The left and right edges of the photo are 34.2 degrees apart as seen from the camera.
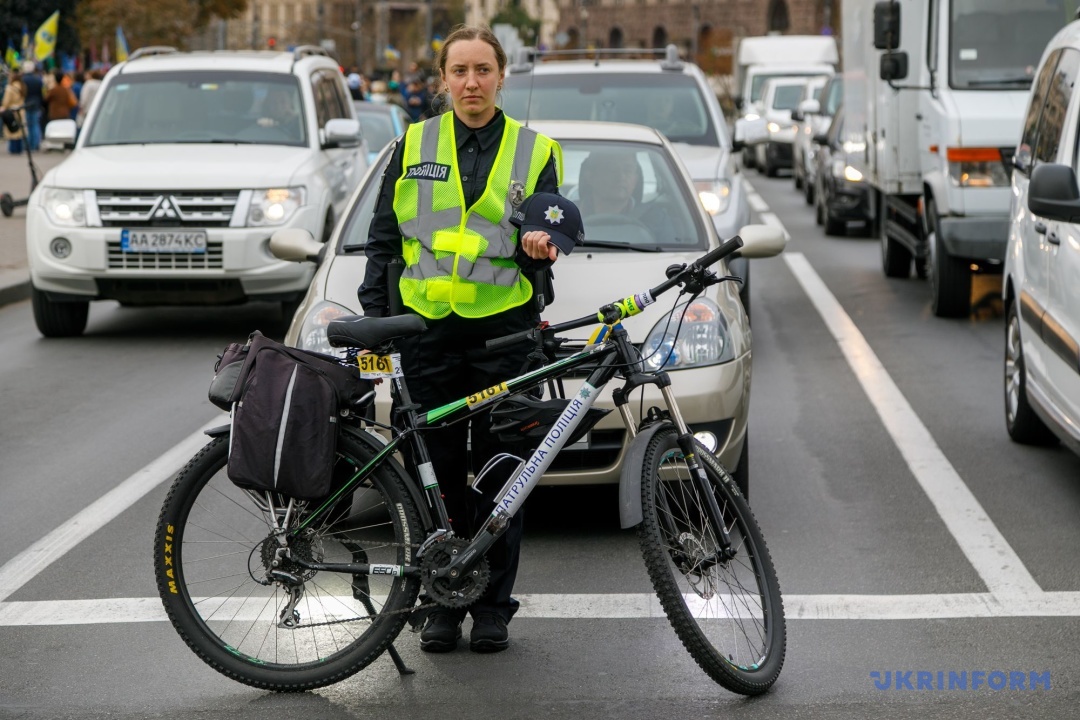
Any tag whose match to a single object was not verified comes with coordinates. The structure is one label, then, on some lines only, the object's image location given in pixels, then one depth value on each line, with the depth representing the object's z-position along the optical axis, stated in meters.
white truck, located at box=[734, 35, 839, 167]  38.00
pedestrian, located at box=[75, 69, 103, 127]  28.78
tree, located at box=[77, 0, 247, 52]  47.44
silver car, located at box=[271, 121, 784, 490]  6.57
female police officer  4.94
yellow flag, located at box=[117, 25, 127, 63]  37.84
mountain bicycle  4.76
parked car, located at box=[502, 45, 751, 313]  12.10
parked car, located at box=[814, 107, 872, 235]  19.22
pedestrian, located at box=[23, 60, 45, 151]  35.11
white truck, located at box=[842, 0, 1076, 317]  12.39
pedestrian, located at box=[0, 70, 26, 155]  33.16
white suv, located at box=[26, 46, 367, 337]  11.83
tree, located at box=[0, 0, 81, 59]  60.72
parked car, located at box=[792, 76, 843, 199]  22.89
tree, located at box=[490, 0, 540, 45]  115.31
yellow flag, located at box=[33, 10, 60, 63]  35.84
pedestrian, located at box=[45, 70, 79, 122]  36.06
